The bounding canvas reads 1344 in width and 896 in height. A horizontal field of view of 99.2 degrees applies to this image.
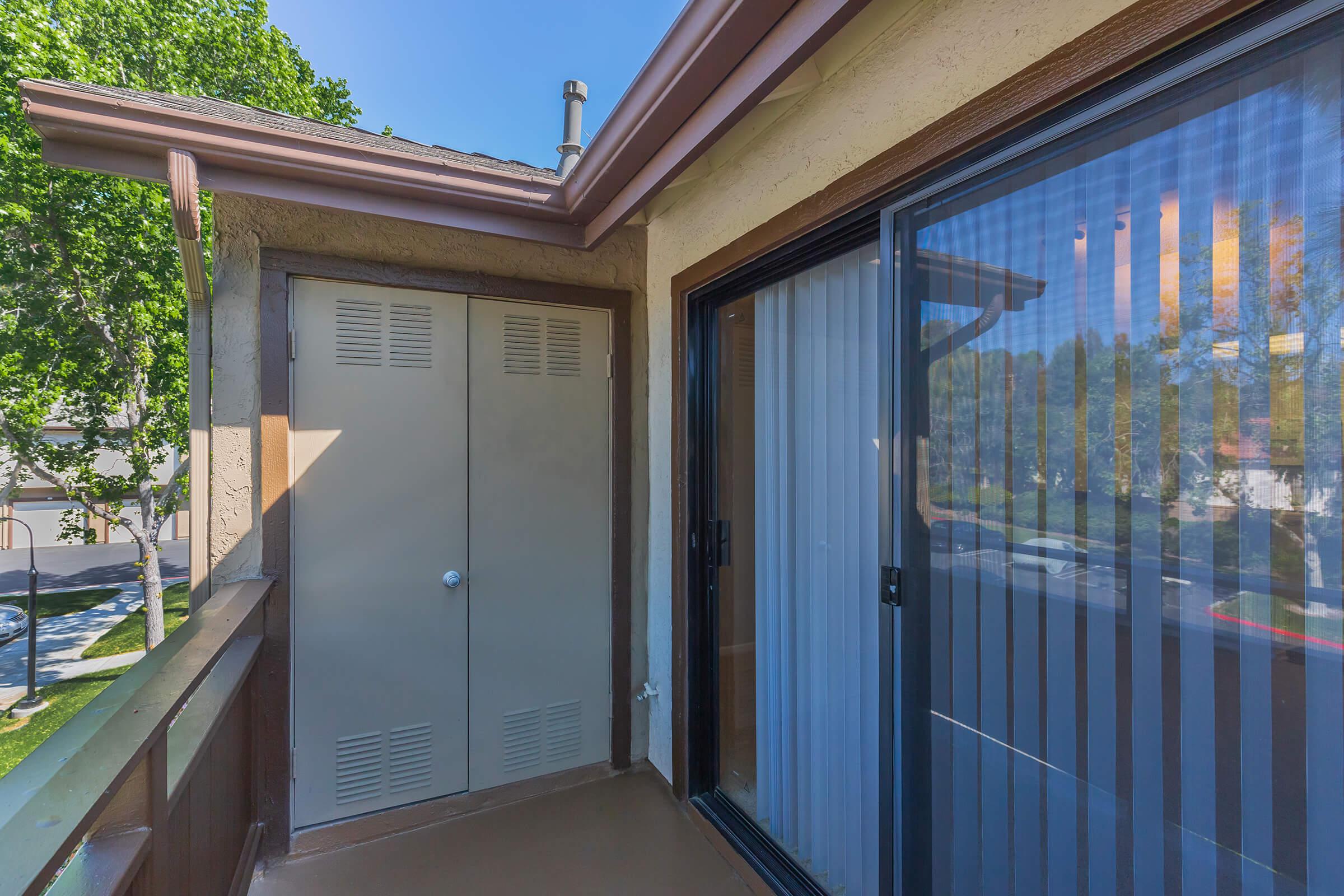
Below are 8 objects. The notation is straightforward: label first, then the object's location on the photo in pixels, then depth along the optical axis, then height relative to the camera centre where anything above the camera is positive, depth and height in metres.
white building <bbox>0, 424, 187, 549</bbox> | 14.20 -1.86
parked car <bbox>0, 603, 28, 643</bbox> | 7.77 -2.40
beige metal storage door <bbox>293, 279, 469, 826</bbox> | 2.22 -0.39
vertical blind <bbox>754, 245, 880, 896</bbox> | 1.63 -0.37
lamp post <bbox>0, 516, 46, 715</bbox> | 6.15 -2.37
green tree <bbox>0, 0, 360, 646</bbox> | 6.85 +2.09
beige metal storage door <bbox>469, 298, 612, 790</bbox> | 2.48 -0.41
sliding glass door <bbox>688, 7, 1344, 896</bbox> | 0.82 -0.10
